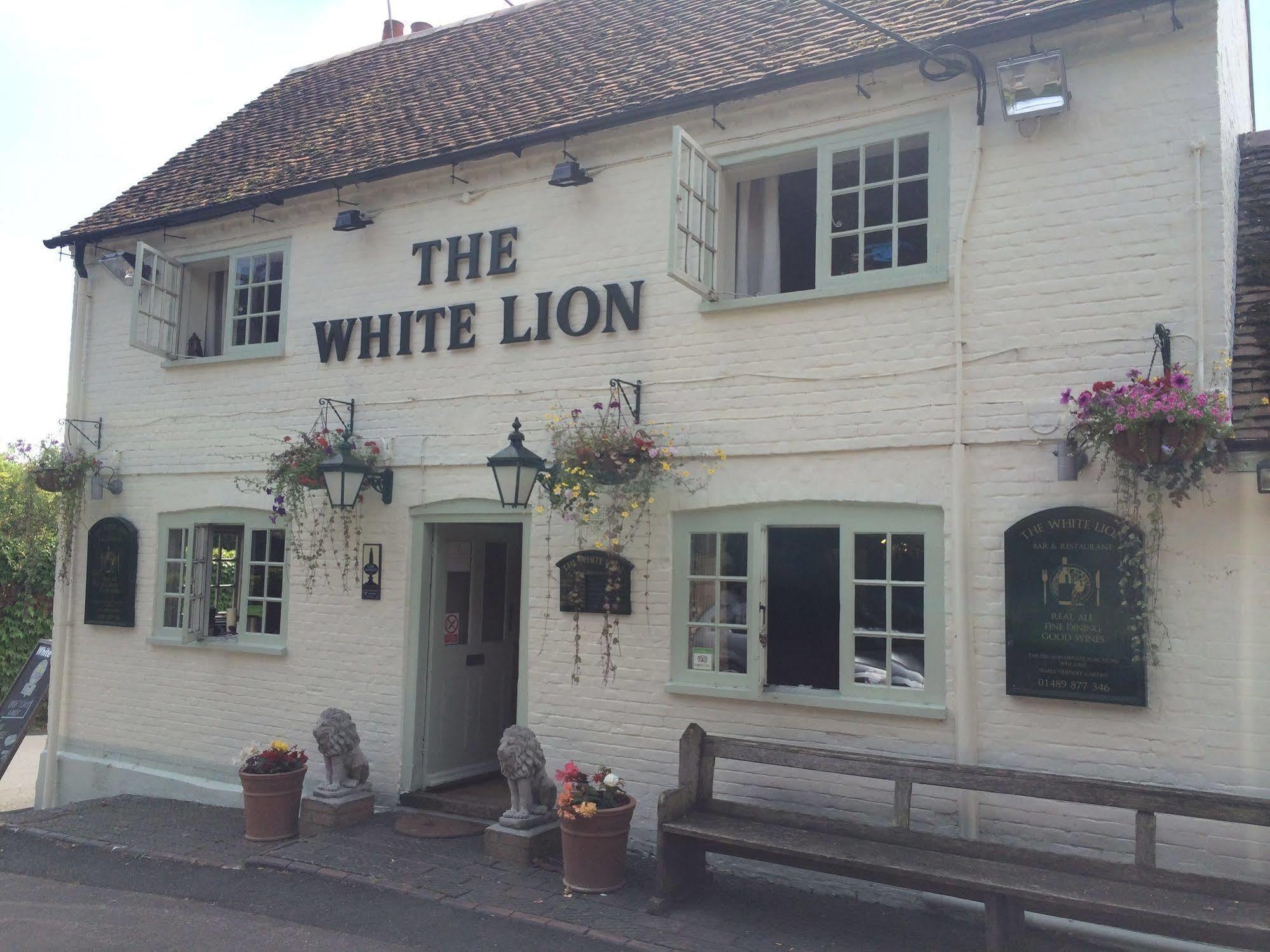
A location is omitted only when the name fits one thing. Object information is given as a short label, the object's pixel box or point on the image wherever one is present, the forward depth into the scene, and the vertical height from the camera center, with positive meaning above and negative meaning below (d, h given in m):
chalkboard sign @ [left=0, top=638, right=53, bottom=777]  10.57 -1.66
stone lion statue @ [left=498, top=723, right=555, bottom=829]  7.00 -1.58
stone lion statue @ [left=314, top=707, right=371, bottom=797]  7.92 -1.61
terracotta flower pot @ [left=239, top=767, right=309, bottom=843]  7.78 -1.98
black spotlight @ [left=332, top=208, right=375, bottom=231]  8.97 +2.93
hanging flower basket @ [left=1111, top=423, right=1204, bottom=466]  5.30 +0.67
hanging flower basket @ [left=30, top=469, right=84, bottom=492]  10.27 +0.65
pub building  5.99 +1.19
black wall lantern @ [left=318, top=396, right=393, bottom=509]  8.28 +0.62
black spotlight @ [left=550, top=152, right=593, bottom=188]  7.87 +2.97
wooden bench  4.84 -1.60
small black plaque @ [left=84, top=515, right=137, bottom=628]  10.11 -0.31
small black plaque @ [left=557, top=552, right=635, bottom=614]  7.50 -0.21
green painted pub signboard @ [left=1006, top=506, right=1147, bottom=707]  5.80 -0.26
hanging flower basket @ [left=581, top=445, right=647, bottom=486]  7.12 +0.64
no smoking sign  8.98 -0.67
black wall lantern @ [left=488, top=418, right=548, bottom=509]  7.23 +0.60
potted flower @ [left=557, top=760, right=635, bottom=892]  6.41 -1.77
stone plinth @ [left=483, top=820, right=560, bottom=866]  7.02 -2.03
